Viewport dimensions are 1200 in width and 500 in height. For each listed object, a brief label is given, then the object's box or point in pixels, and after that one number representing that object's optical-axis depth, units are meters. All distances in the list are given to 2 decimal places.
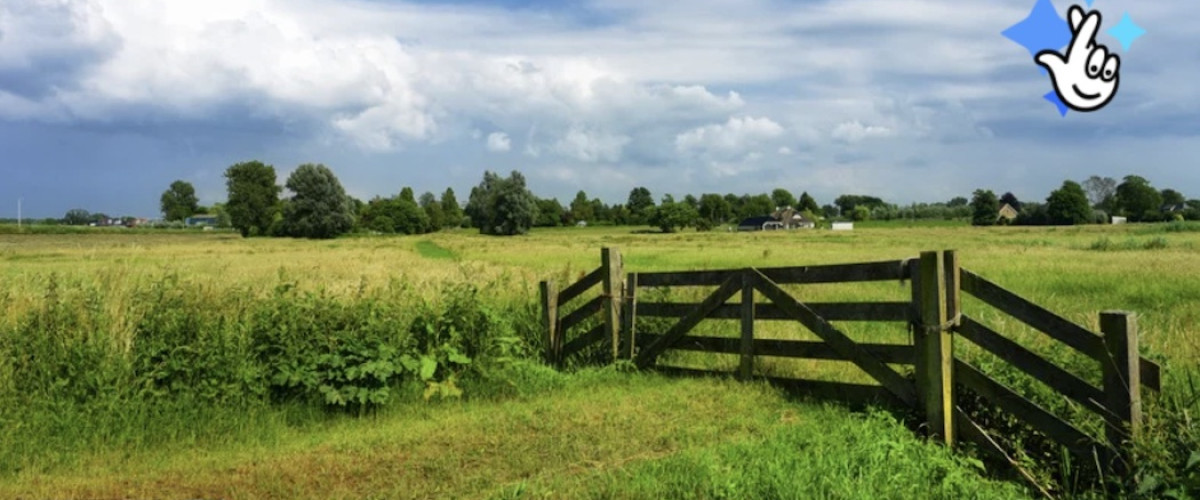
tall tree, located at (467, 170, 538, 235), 115.74
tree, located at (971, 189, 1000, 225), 128.60
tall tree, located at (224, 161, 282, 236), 113.62
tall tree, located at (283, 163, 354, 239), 101.38
